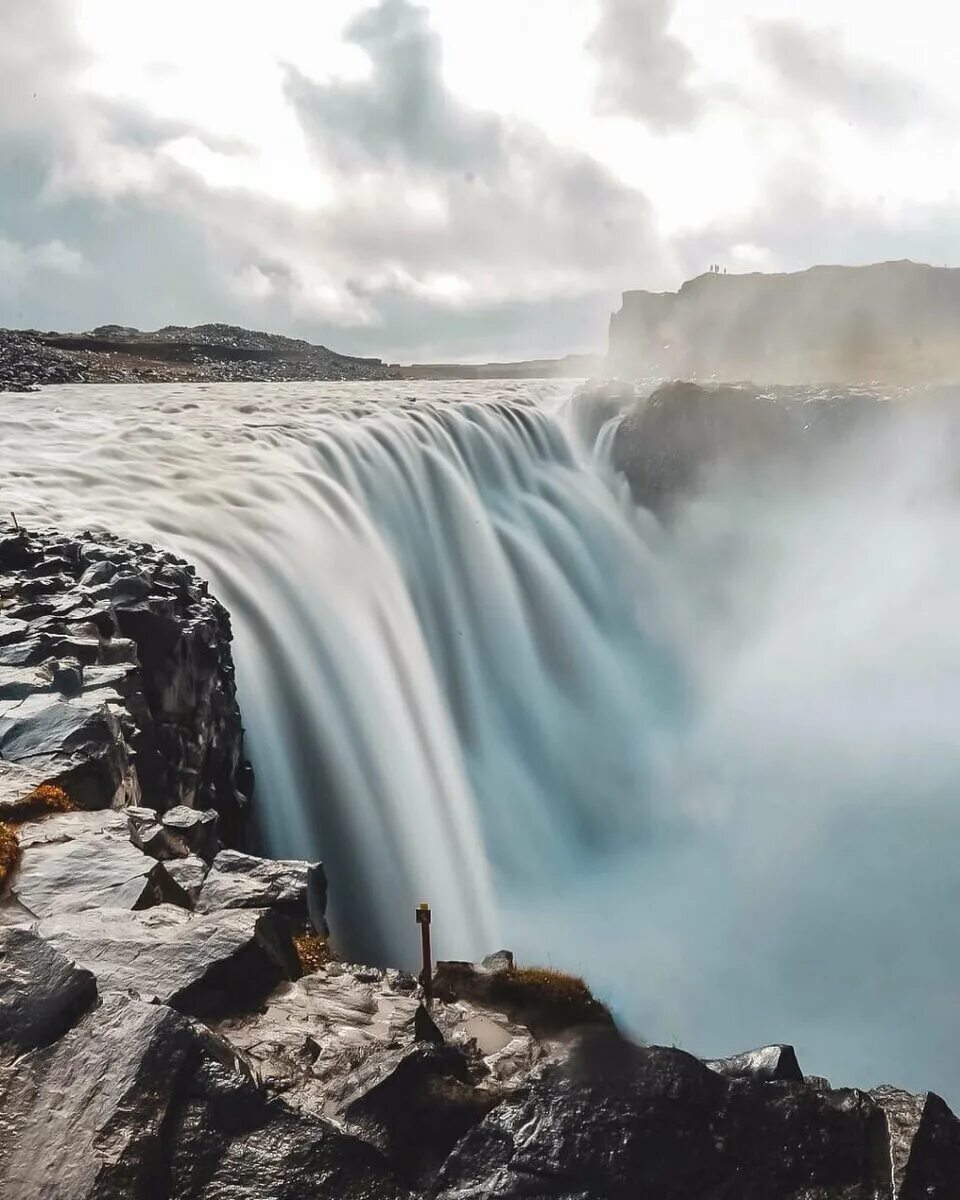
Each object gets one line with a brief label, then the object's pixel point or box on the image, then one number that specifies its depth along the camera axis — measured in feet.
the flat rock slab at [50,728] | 26.08
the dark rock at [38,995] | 15.23
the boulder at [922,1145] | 15.14
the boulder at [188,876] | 21.77
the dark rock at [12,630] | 32.81
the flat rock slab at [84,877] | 19.88
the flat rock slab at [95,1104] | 12.89
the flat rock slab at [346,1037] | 16.20
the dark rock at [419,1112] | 14.53
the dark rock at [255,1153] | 13.26
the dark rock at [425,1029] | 17.39
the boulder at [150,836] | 23.98
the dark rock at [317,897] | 25.57
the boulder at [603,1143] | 14.07
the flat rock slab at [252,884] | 21.93
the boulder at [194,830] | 26.23
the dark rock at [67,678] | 29.73
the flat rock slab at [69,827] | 22.56
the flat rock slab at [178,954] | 17.31
